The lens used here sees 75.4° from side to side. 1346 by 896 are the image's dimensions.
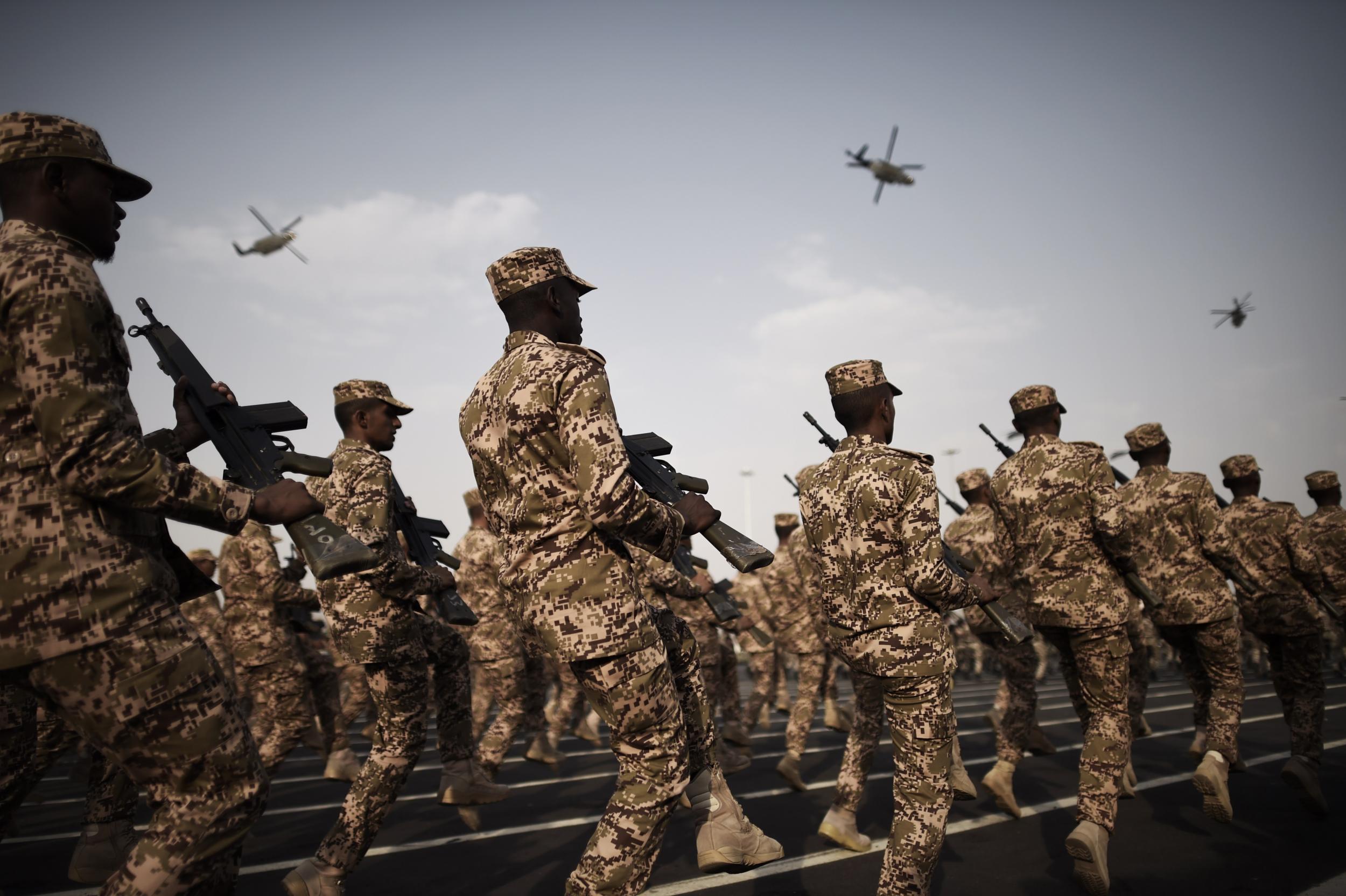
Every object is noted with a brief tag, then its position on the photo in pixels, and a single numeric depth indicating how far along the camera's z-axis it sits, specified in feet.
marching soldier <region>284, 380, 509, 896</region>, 13.85
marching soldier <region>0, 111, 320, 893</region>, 7.06
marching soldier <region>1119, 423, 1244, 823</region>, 21.33
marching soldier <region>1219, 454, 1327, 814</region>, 20.90
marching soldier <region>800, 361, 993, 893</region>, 12.56
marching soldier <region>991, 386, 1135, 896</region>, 16.07
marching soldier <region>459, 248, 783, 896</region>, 9.52
